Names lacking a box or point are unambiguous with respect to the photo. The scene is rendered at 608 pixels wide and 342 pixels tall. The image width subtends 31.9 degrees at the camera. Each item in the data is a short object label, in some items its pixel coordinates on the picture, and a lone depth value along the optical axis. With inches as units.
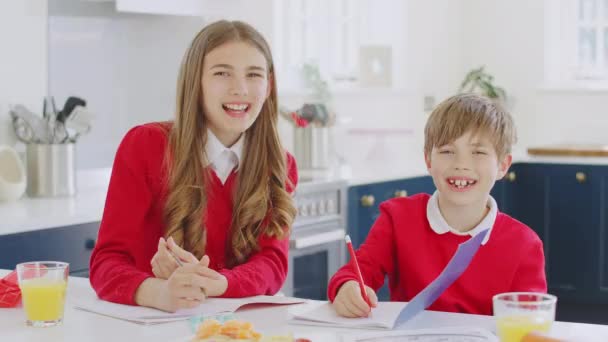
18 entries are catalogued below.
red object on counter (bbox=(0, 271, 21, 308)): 73.4
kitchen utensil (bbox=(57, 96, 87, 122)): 137.9
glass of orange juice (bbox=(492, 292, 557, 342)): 57.7
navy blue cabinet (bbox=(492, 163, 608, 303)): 195.9
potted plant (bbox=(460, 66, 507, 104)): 223.8
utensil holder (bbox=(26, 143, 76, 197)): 135.6
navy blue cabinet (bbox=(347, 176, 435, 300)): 167.6
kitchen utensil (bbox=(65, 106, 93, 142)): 138.3
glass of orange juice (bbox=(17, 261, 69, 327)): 67.0
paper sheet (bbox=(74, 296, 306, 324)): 69.7
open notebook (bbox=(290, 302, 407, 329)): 67.8
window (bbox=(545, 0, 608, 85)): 225.0
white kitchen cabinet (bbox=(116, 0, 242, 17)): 140.5
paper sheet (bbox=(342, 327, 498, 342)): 63.3
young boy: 82.1
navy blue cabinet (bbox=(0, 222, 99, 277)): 112.7
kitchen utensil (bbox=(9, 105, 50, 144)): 135.0
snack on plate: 59.5
